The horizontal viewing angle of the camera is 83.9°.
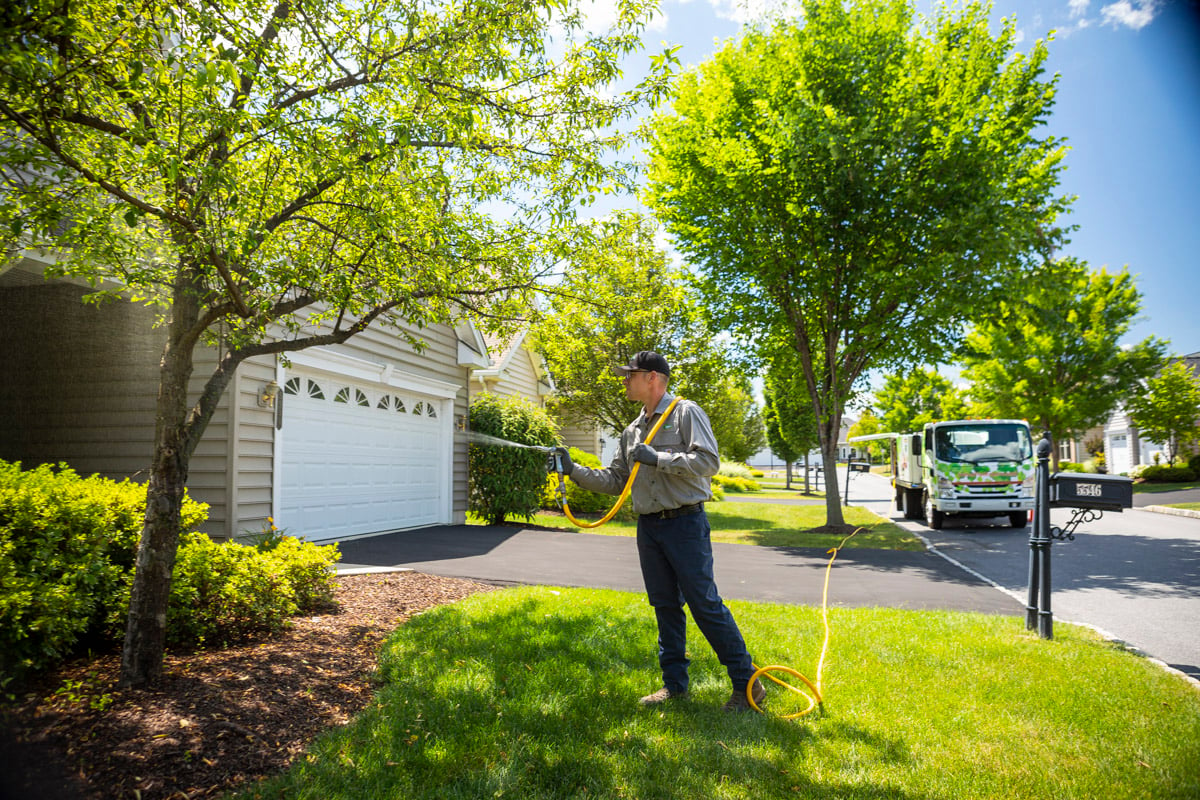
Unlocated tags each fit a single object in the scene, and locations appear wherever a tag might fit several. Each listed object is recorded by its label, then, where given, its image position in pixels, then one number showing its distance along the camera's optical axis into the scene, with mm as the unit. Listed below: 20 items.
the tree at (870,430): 56738
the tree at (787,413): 17031
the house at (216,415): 8195
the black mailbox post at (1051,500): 5316
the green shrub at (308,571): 5582
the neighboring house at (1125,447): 34875
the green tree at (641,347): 17906
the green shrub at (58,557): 3545
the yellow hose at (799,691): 3846
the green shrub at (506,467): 13984
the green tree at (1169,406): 26031
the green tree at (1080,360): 24656
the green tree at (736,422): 22227
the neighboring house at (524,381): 17281
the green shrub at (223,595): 4484
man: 3916
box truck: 14148
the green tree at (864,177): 12734
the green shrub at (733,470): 39769
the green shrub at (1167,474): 27766
